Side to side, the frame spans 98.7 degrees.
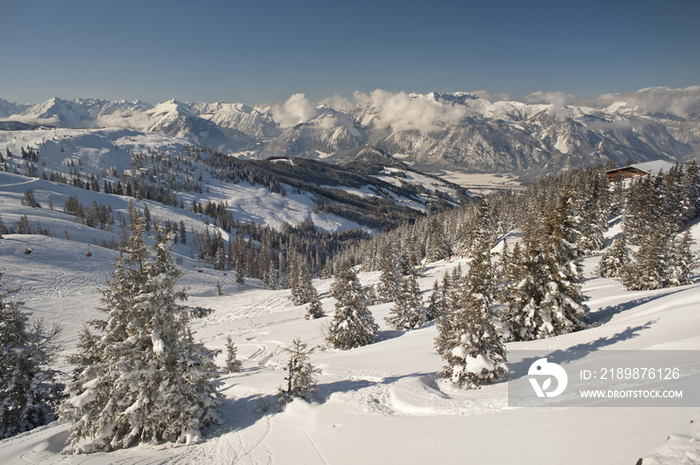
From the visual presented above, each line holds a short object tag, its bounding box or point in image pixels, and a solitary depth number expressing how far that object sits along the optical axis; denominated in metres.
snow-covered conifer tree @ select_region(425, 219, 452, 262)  80.56
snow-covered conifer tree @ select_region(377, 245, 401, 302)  48.03
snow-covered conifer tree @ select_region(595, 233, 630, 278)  31.36
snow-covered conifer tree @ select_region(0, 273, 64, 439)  13.73
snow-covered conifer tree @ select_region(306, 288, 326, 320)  38.41
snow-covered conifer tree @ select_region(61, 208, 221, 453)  10.26
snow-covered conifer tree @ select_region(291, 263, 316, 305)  54.38
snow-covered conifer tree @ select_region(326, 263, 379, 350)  25.37
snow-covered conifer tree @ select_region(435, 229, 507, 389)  11.95
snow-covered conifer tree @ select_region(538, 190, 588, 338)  17.80
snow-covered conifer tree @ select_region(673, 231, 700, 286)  25.08
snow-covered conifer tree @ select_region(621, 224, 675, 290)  24.38
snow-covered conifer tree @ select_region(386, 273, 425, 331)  30.88
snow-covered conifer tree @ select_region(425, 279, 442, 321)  34.00
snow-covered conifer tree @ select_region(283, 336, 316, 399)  12.28
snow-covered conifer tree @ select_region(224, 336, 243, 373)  21.58
